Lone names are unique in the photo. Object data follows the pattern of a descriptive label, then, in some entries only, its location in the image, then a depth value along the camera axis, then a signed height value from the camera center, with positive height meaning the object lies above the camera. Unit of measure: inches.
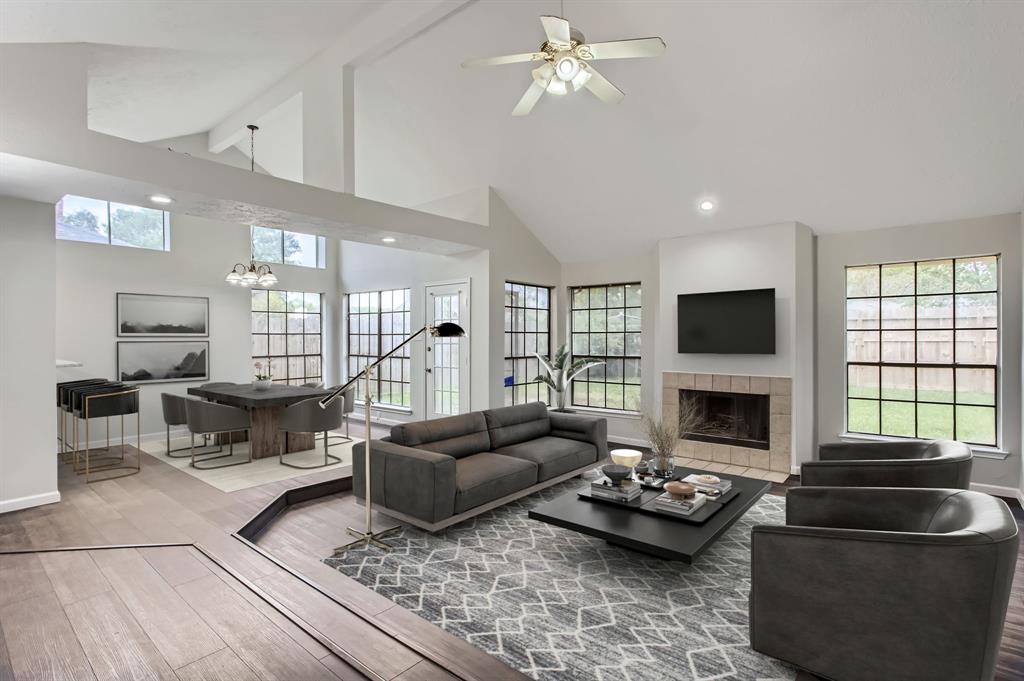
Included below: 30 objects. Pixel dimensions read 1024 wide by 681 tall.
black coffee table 108.8 -44.0
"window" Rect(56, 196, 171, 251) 241.0 +56.7
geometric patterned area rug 90.5 -56.6
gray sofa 139.7 -40.0
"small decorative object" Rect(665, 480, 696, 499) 126.6 -37.7
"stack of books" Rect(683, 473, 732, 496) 139.0 -41.0
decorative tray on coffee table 122.8 -42.9
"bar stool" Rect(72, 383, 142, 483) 187.6 -24.8
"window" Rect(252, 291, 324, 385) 311.6 +2.3
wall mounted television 213.8 +7.0
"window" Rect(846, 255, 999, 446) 187.6 -4.2
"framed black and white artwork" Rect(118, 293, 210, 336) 254.2 +12.2
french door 260.4 -10.0
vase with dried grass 151.5 -31.5
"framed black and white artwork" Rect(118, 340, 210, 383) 254.8 -11.8
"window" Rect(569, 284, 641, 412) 271.3 -1.9
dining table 211.0 -30.2
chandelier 229.8 +27.6
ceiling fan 103.0 +60.3
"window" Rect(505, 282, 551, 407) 272.8 +0.3
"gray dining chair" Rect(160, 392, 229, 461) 215.0 -30.2
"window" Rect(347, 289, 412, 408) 306.5 +0.4
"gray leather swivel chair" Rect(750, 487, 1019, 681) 69.7 -37.9
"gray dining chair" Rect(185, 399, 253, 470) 201.3 -31.8
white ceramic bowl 146.4 -34.3
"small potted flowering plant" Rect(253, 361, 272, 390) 237.8 -20.3
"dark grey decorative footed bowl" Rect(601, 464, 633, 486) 135.2 -35.9
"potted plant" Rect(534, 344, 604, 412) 279.3 -18.4
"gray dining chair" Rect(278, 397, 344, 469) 205.3 -32.4
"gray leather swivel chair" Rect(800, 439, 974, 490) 119.3 -32.2
